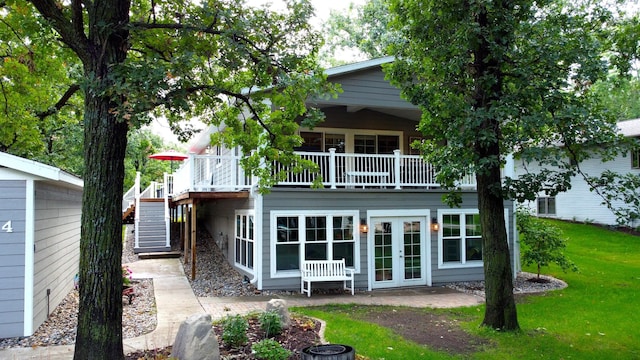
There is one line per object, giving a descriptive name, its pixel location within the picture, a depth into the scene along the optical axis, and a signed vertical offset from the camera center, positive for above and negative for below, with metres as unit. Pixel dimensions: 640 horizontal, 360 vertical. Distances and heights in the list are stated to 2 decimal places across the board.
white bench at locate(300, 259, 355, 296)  11.05 -1.82
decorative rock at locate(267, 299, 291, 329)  7.20 -1.75
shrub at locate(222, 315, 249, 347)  6.15 -1.80
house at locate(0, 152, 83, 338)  7.11 -0.71
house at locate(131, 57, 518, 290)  11.31 -0.47
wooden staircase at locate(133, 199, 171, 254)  17.20 -1.26
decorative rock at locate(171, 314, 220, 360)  5.48 -1.72
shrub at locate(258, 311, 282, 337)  6.69 -1.84
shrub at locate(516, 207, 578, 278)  12.28 -1.33
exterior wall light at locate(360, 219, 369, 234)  11.98 -0.80
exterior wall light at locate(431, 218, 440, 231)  12.64 -0.80
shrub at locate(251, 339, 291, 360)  5.58 -1.86
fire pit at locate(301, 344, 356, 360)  4.84 -1.68
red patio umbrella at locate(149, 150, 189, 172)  19.45 +1.69
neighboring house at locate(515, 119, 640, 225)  22.02 -0.16
